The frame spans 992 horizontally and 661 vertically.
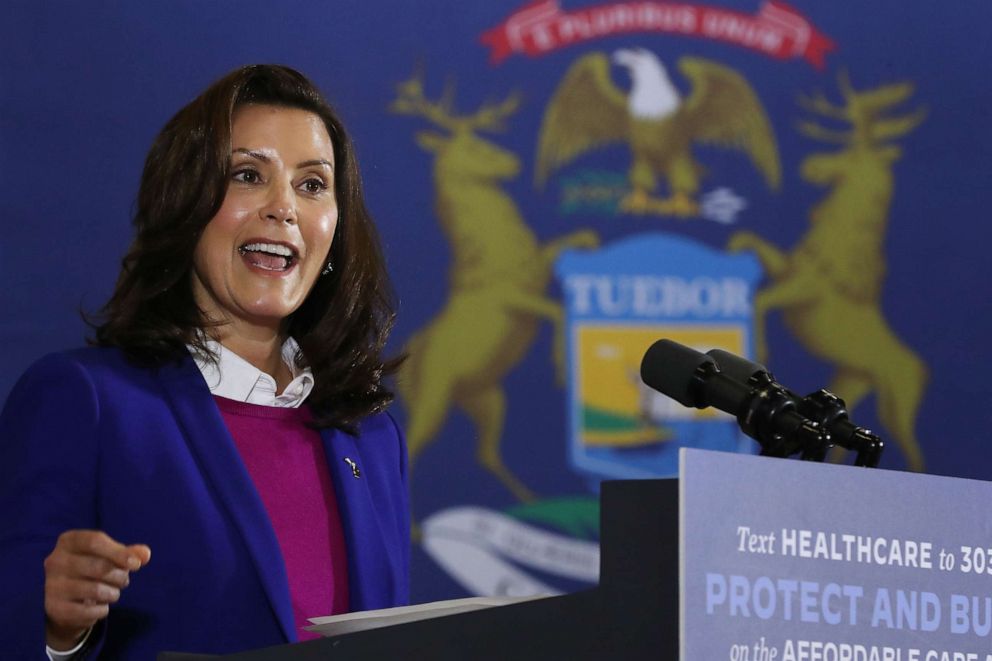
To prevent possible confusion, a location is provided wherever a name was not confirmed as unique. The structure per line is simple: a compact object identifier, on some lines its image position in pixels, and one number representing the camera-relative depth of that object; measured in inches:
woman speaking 139.7
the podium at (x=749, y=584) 125.9
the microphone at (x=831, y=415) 130.6
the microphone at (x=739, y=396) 130.4
